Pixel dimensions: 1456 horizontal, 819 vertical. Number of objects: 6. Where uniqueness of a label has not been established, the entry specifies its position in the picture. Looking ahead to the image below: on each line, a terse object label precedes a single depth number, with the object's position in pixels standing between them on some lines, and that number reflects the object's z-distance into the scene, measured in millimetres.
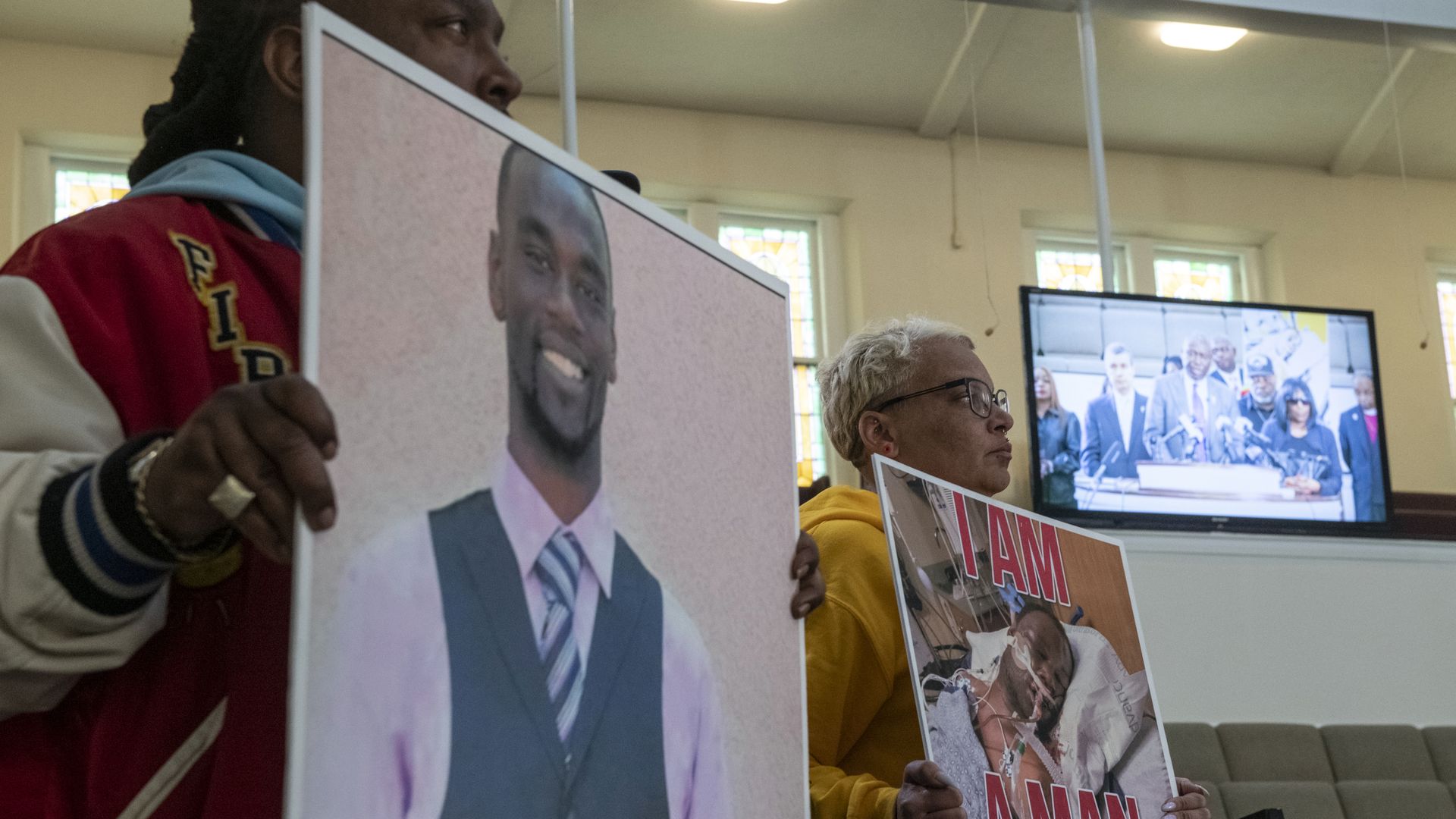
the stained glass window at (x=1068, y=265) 9148
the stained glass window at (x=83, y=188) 7621
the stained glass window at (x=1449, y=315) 9547
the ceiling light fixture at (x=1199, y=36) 8039
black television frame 7031
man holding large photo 854
